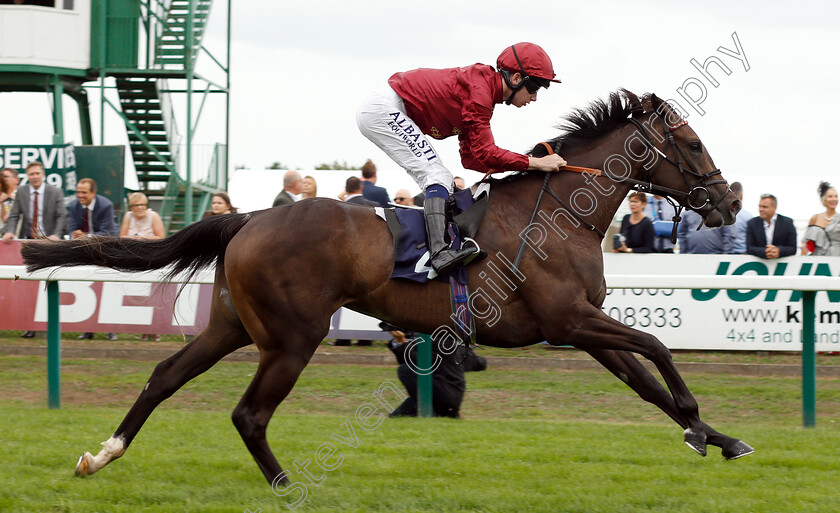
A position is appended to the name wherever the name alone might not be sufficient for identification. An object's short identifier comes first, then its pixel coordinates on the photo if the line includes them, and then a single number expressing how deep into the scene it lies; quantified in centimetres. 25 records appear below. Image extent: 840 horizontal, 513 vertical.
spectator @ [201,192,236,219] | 1680
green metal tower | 2933
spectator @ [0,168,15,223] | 1925
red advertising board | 1745
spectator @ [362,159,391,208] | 1695
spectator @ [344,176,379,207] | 1623
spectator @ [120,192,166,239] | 1789
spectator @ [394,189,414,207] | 1732
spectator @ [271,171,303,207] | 1694
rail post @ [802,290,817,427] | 1164
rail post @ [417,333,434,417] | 1222
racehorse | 864
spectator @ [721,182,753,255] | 1816
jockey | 876
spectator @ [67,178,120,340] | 1839
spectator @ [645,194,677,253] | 1816
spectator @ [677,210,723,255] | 1828
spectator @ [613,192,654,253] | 1786
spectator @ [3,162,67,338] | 1828
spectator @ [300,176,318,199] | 1769
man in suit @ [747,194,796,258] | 1737
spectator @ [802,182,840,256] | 1777
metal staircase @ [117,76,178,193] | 3155
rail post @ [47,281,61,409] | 1257
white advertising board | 1576
